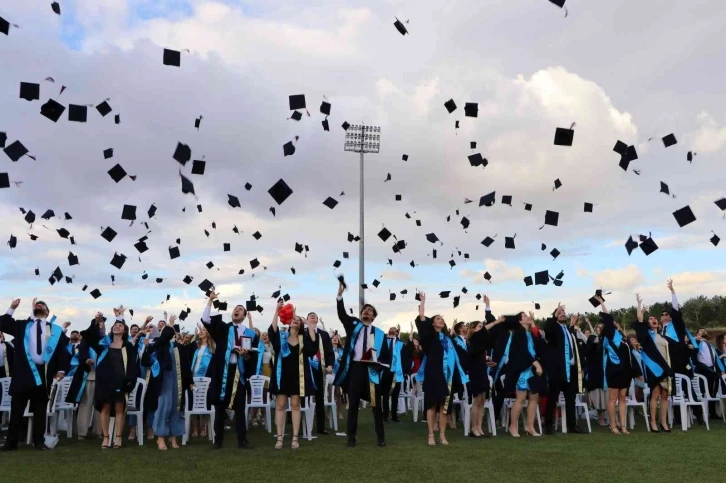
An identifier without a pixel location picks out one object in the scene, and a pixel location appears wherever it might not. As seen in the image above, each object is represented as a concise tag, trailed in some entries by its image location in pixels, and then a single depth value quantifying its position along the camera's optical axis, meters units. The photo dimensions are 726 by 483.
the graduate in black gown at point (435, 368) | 9.30
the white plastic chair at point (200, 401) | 9.56
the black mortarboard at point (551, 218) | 13.07
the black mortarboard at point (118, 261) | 13.03
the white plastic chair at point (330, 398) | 11.11
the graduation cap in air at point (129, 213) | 11.90
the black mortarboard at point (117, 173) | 11.55
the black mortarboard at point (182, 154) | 10.25
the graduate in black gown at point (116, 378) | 8.77
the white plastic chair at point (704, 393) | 11.18
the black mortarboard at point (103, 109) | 11.23
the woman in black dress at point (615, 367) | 10.47
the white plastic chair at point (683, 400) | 10.91
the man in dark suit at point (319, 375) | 10.41
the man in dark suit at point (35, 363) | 8.70
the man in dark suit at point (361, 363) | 8.99
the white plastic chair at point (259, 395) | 10.84
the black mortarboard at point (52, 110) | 10.39
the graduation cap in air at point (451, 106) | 13.68
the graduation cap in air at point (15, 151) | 10.56
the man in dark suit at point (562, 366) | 10.48
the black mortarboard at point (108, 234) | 12.94
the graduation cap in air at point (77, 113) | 10.89
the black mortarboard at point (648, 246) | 12.52
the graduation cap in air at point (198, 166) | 12.13
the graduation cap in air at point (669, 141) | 12.38
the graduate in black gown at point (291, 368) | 8.84
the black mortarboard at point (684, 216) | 11.76
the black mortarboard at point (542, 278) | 13.32
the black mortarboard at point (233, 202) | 13.48
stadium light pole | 33.56
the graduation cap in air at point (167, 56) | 10.78
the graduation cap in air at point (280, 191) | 11.56
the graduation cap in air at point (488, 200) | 13.05
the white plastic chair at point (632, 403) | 11.07
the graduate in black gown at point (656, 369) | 10.78
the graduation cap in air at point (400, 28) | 11.26
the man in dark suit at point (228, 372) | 8.83
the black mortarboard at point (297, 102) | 12.53
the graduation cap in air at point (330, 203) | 14.77
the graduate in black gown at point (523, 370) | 9.91
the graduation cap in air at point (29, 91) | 10.60
